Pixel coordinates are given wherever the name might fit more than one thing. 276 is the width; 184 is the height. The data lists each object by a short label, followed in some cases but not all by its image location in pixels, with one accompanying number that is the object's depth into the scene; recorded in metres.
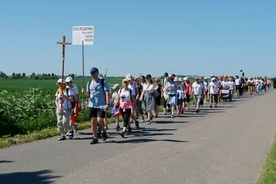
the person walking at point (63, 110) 11.12
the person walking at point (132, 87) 12.39
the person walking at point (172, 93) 17.66
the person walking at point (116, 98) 12.66
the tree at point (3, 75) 132.00
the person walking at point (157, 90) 16.62
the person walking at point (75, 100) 11.50
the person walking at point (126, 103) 11.75
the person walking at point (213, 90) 23.26
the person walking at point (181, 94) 18.33
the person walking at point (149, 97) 15.46
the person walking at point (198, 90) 20.58
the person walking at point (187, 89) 21.02
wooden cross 13.80
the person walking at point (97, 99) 10.45
